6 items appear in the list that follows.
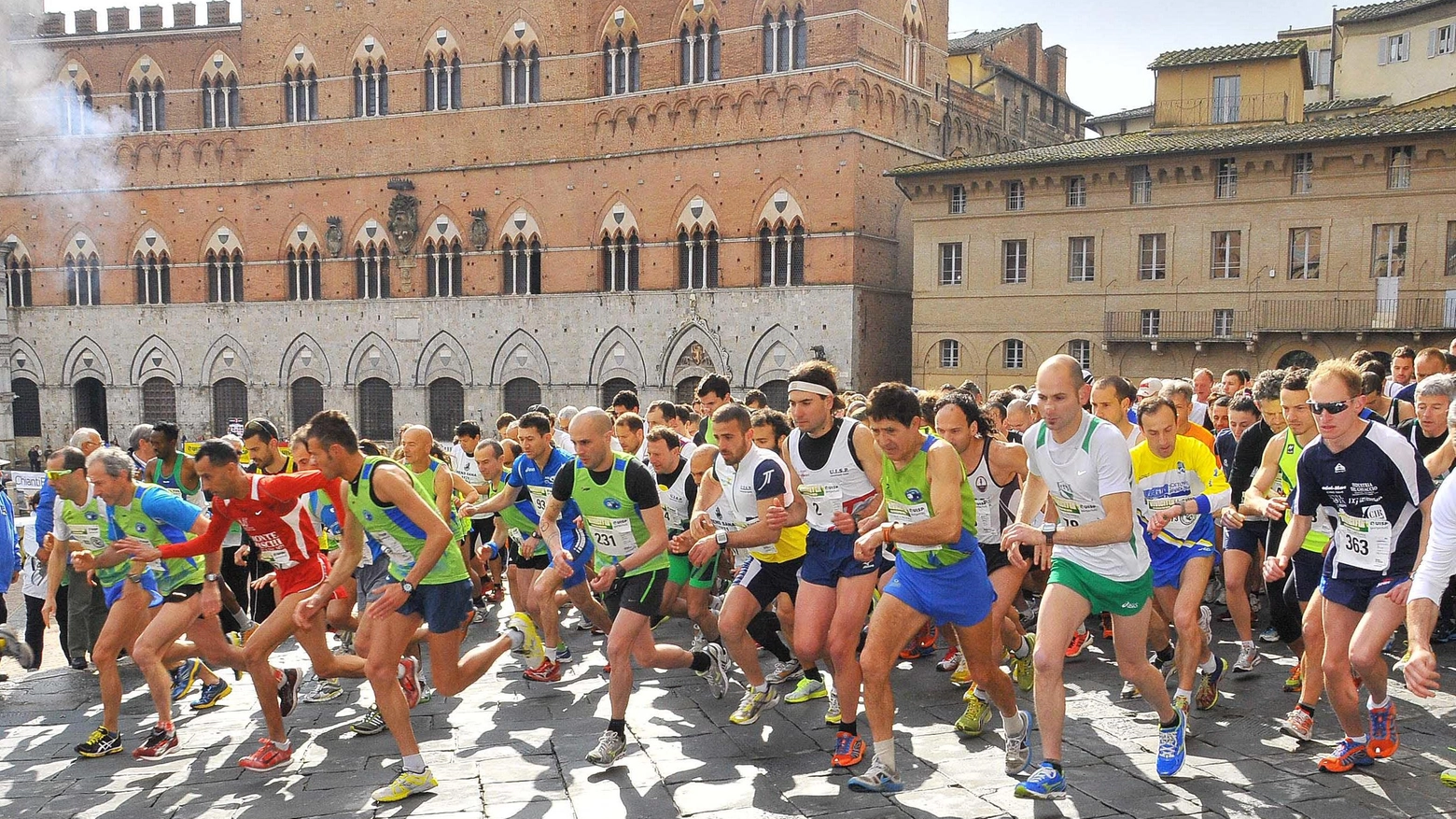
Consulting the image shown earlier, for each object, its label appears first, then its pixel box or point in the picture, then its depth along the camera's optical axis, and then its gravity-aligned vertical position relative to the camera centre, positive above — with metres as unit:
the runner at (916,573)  6.01 -1.28
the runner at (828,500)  6.62 -0.97
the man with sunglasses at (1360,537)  5.87 -1.06
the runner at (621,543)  6.87 -1.31
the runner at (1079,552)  5.72 -1.12
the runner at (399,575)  6.41 -1.40
